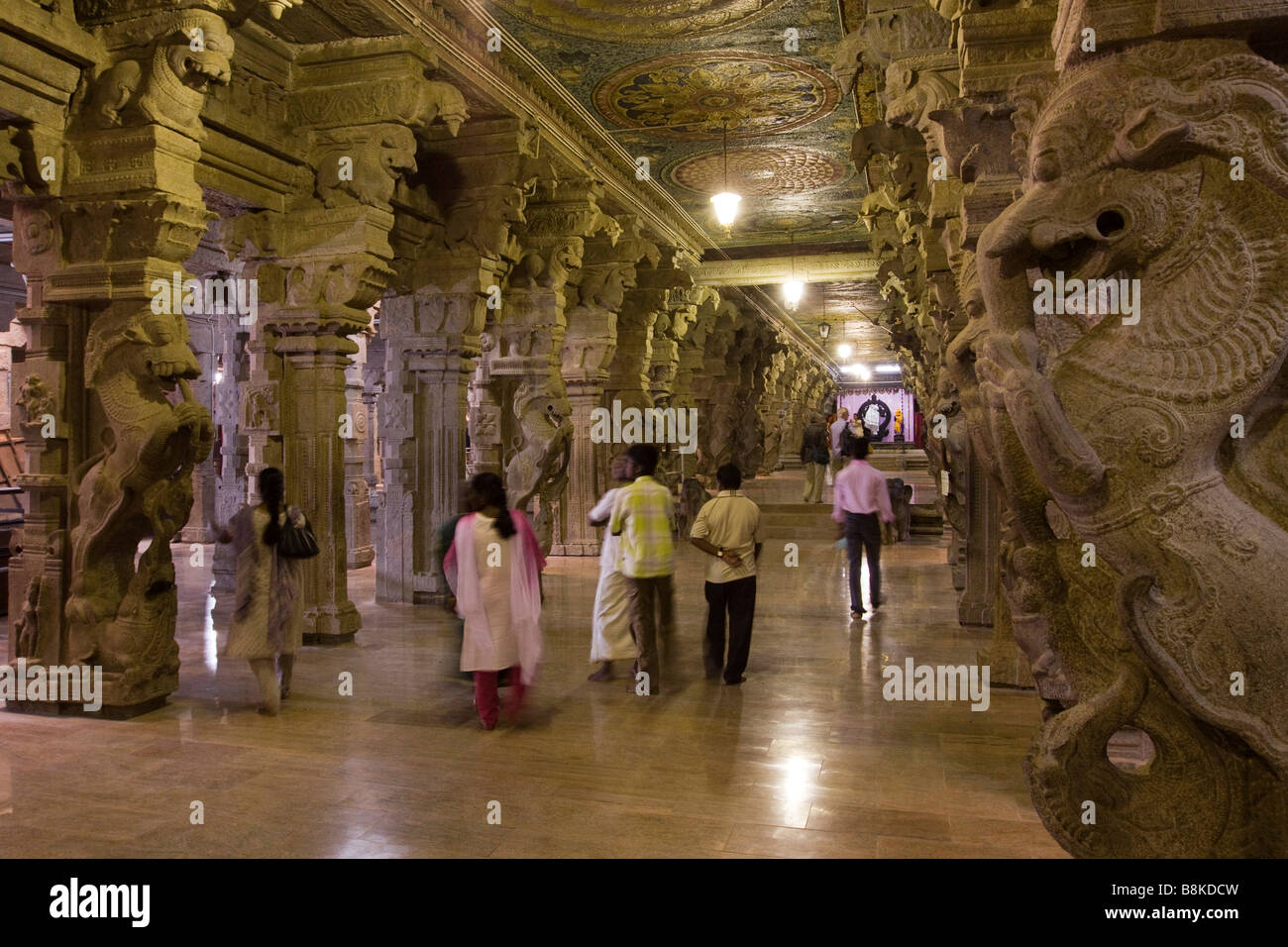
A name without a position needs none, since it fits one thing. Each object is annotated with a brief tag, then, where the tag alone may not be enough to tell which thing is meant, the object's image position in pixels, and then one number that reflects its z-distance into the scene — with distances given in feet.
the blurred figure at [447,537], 20.68
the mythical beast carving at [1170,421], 8.30
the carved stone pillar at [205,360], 35.22
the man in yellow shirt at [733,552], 20.25
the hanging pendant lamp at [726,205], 33.55
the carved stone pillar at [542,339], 31.09
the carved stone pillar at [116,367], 17.33
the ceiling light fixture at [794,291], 51.85
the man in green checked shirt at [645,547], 19.94
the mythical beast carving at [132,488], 17.85
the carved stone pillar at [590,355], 41.91
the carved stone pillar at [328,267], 22.95
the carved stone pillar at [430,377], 31.07
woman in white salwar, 17.11
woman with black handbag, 18.25
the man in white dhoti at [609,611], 20.80
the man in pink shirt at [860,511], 27.53
